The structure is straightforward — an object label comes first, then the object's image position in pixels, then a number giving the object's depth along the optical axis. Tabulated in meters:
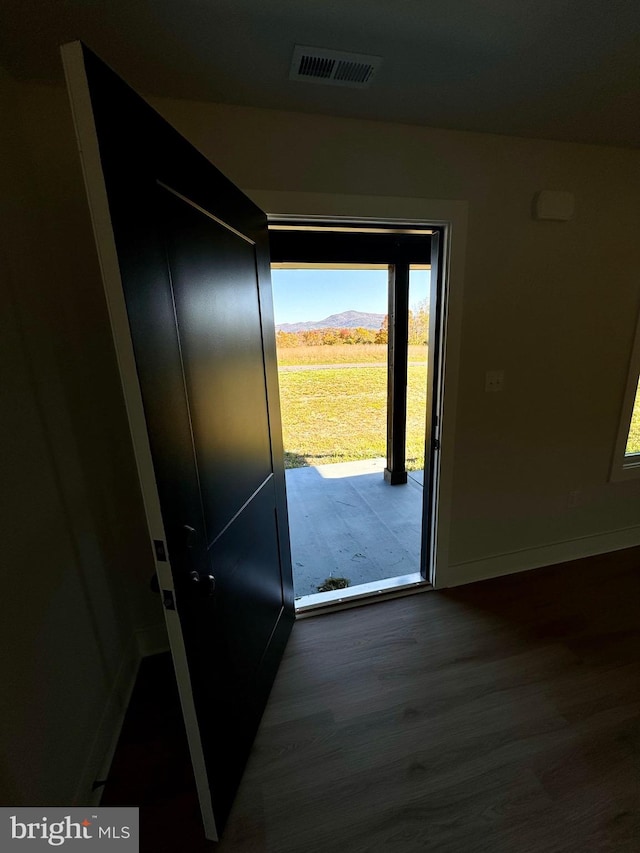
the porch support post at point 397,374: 3.28
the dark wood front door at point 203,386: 0.69
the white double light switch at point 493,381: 1.84
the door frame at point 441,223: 1.43
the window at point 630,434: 2.06
